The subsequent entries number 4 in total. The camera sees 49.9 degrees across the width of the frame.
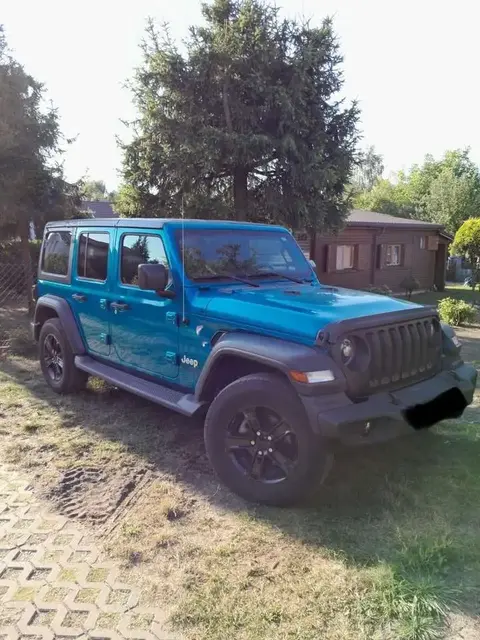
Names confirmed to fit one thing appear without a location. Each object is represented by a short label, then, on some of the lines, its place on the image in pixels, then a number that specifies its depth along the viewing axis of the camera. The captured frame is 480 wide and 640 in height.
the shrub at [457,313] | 13.01
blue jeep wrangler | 3.19
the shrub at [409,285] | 21.52
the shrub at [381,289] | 17.13
